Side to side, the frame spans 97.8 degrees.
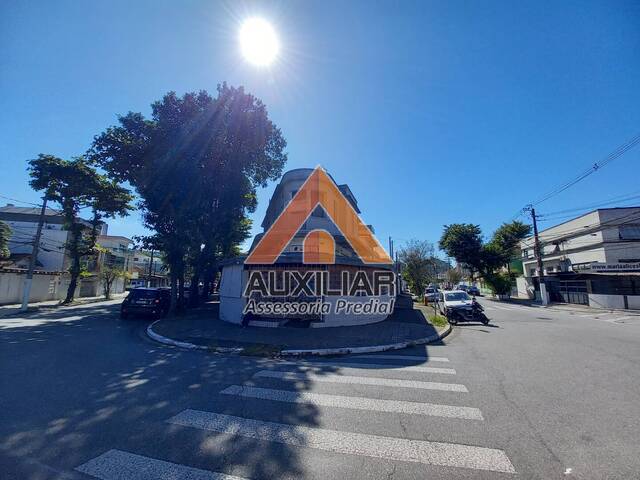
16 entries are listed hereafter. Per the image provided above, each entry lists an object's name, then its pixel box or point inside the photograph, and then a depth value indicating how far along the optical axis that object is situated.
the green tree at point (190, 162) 16.05
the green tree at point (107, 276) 31.93
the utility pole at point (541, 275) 27.14
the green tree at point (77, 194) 20.78
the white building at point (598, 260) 22.20
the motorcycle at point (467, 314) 13.88
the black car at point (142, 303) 14.66
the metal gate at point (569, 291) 25.42
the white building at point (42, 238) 32.03
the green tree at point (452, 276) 51.22
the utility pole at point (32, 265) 17.57
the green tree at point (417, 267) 21.52
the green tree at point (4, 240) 25.62
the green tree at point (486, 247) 36.47
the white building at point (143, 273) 50.57
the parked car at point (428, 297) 25.28
